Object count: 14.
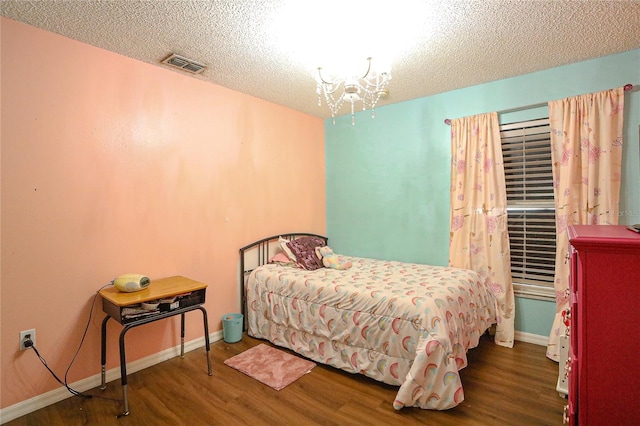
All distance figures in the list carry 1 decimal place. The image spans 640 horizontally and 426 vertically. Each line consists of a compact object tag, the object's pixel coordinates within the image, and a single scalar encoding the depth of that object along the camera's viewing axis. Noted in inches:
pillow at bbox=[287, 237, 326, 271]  127.6
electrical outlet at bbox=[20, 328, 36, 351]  80.1
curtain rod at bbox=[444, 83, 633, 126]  112.2
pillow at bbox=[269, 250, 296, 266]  132.1
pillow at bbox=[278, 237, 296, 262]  131.0
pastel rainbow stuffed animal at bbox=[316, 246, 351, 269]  127.2
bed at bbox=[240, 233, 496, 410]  78.9
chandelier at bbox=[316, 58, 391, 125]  90.3
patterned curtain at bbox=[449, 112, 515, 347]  117.0
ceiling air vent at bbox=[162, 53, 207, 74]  99.0
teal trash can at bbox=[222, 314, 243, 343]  119.4
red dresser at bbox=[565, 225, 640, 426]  48.6
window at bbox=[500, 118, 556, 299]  114.3
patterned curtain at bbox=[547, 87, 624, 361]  98.4
